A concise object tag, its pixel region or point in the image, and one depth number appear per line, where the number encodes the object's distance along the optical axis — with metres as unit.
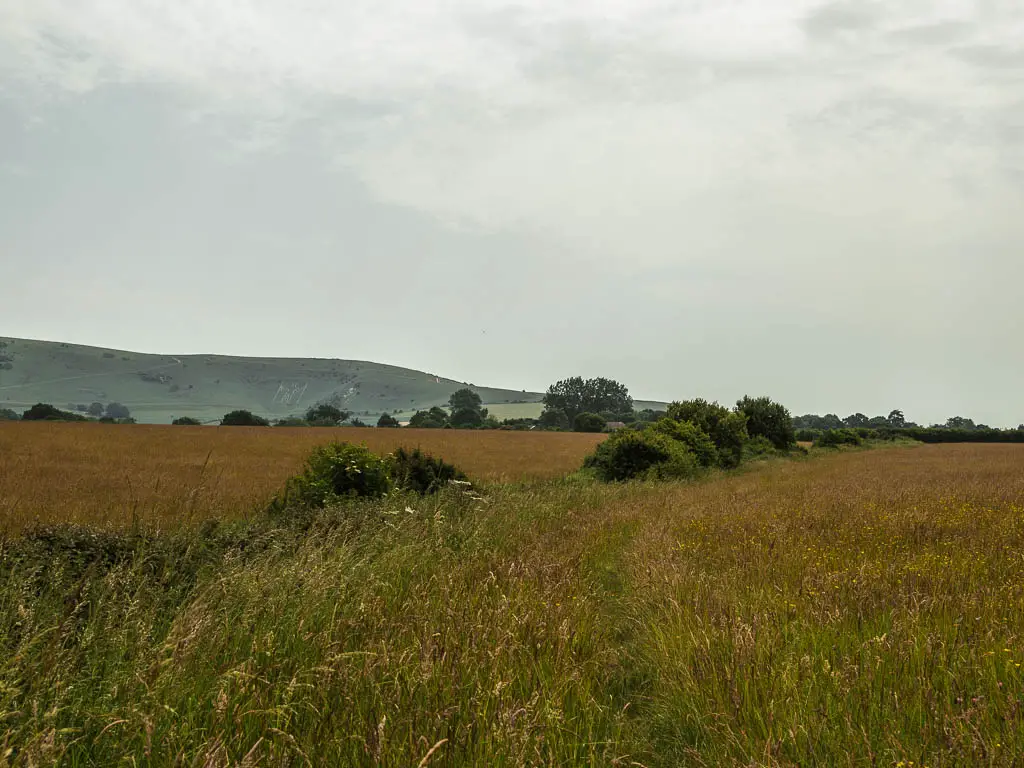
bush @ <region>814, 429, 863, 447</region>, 59.28
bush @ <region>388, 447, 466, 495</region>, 16.03
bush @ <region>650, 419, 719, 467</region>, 29.91
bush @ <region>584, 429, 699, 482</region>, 24.77
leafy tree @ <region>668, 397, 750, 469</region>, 33.81
